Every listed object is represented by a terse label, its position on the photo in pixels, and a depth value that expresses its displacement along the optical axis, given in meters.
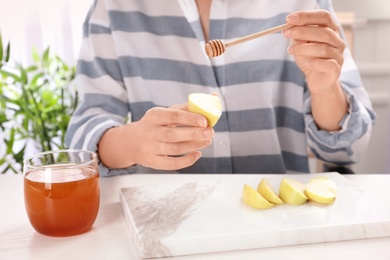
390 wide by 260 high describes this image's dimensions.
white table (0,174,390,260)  0.79
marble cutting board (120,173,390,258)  0.80
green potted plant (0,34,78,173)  2.12
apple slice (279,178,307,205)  0.92
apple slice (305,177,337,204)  0.92
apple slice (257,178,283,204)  0.92
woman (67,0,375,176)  1.40
